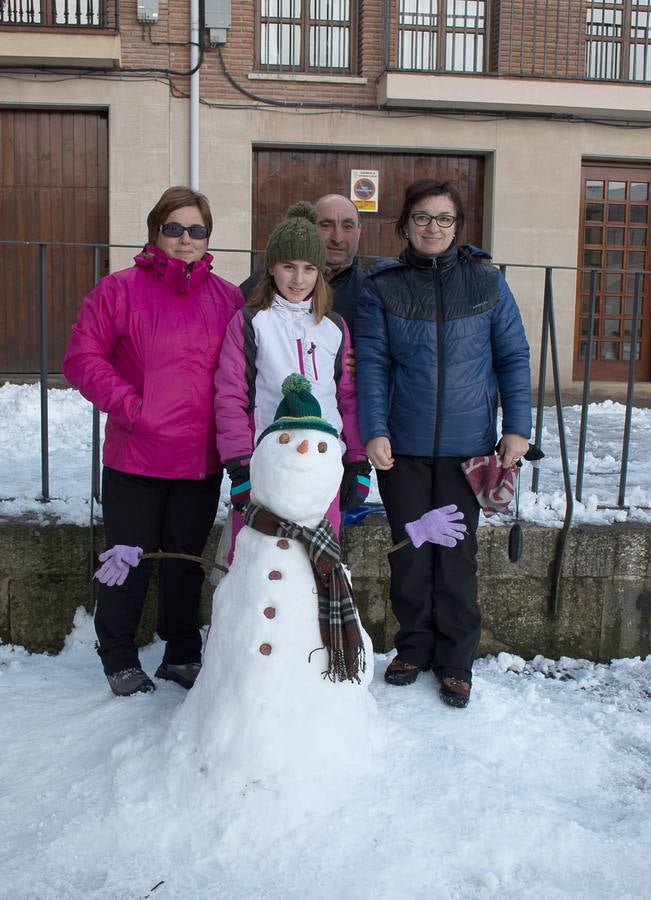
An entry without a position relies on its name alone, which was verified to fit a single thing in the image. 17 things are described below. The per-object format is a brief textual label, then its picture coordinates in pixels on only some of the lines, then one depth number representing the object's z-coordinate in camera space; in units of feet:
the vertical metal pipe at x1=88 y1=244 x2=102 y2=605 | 10.93
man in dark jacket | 10.54
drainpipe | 30.78
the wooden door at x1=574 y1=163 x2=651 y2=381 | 34.71
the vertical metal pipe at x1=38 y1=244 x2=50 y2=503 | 11.23
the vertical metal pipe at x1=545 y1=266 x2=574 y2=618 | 11.46
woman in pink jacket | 8.77
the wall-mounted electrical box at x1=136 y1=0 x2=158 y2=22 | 30.30
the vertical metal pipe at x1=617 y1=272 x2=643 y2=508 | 11.98
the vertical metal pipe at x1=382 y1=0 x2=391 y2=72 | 31.83
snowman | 7.18
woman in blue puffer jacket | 9.16
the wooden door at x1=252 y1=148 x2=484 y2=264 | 32.99
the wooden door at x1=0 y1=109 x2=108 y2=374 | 31.35
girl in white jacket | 8.57
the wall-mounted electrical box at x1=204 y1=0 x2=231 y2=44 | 30.53
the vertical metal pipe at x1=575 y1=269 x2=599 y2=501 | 11.68
